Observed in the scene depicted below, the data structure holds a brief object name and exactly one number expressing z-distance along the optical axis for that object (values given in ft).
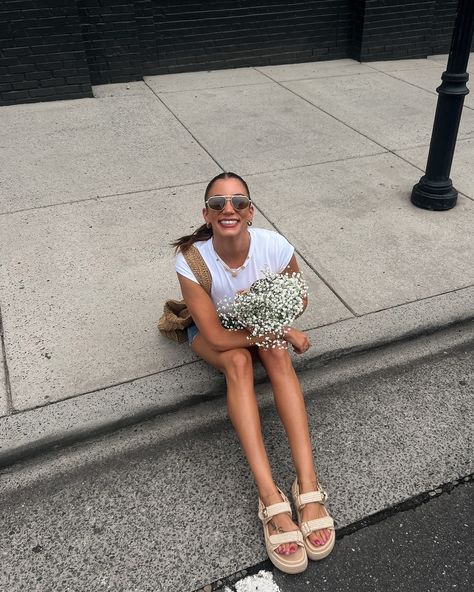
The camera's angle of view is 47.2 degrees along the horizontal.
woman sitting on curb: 7.29
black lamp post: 12.65
